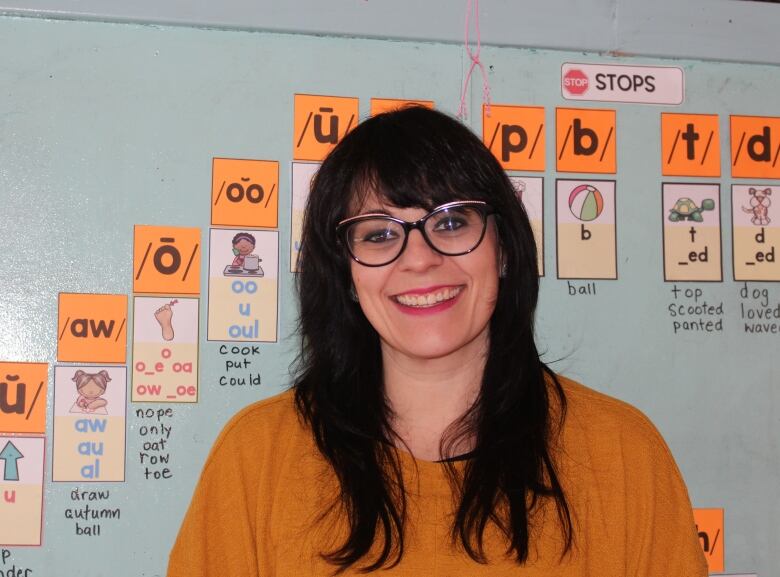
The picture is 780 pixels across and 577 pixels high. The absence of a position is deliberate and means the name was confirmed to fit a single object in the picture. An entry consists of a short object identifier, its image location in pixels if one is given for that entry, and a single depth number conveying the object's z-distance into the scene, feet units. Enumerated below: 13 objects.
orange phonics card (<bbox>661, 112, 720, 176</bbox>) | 4.79
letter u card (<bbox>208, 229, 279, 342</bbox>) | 4.37
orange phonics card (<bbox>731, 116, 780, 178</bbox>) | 4.84
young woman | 3.58
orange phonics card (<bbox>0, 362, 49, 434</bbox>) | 4.16
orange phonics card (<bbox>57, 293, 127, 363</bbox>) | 4.23
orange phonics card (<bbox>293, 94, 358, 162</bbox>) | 4.50
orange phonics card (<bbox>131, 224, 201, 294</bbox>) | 4.31
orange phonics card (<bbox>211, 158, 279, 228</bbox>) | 4.39
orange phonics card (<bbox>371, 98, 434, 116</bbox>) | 4.56
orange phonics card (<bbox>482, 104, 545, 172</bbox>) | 4.65
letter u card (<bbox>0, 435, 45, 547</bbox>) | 4.10
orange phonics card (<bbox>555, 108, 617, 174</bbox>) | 4.71
